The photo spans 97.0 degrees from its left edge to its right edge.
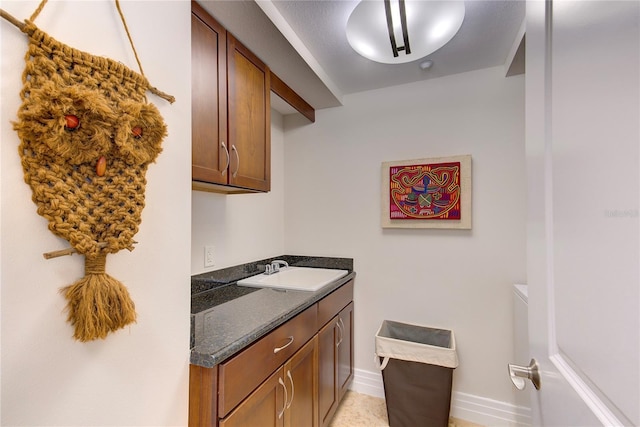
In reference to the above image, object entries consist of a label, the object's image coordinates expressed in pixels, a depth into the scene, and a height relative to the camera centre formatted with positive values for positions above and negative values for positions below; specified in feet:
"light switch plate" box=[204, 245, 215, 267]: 5.52 -0.80
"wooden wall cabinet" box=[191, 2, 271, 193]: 4.07 +1.71
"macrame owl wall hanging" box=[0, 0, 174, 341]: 1.70 +0.40
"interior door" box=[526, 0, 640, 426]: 1.27 +0.02
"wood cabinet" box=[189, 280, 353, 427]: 2.94 -2.18
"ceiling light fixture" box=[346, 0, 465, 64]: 3.68 +2.62
